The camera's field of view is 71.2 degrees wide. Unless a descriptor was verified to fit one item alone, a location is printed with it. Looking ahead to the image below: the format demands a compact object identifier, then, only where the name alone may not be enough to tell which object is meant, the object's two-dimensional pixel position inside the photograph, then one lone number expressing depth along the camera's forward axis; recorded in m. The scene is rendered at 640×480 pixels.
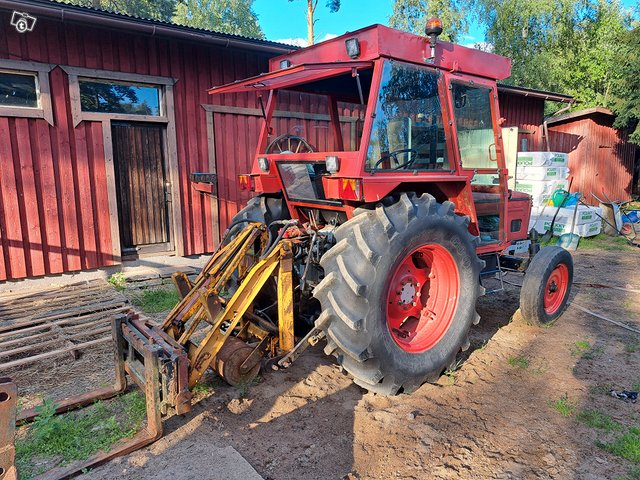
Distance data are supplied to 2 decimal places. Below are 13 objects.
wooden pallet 4.00
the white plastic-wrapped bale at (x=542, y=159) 10.66
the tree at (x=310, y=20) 18.98
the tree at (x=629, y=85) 13.27
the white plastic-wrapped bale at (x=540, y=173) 10.63
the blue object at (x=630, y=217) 11.74
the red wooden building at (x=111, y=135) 5.77
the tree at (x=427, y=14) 22.43
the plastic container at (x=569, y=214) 9.89
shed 14.90
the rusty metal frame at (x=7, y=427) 1.63
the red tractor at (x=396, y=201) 2.94
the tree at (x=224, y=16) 36.16
